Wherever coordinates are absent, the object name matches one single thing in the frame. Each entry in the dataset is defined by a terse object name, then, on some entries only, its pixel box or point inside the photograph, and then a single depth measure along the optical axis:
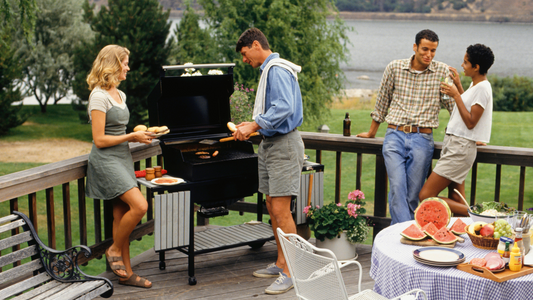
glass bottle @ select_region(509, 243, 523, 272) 2.66
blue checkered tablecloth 2.60
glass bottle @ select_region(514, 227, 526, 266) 2.75
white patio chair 2.67
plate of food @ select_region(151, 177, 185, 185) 4.23
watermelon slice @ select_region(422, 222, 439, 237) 3.17
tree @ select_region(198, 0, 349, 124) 16.97
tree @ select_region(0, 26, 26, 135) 14.45
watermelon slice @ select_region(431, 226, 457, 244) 3.08
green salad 3.18
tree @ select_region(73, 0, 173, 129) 14.56
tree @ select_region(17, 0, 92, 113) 20.80
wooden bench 3.16
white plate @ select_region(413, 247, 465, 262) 2.83
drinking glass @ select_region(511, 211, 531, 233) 2.89
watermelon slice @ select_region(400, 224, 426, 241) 3.10
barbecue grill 4.21
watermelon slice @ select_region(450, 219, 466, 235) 3.23
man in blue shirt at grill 3.90
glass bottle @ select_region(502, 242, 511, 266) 2.78
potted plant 4.58
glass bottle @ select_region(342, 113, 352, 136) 5.03
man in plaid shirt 4.46
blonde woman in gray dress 3.88
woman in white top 4.11
